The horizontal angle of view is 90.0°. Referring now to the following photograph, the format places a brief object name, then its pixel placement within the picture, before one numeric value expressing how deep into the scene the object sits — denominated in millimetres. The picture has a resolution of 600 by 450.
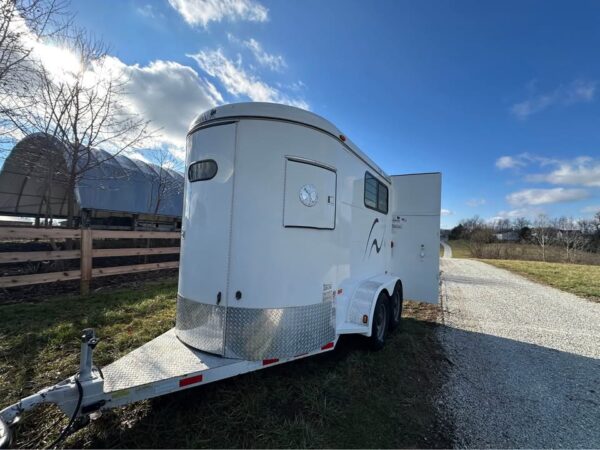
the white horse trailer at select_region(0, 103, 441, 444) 2730
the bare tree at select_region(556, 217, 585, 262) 28159
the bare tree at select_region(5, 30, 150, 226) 7344
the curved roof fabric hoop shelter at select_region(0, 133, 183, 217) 7973
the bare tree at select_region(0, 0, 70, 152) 5602
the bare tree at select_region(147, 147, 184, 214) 14492
